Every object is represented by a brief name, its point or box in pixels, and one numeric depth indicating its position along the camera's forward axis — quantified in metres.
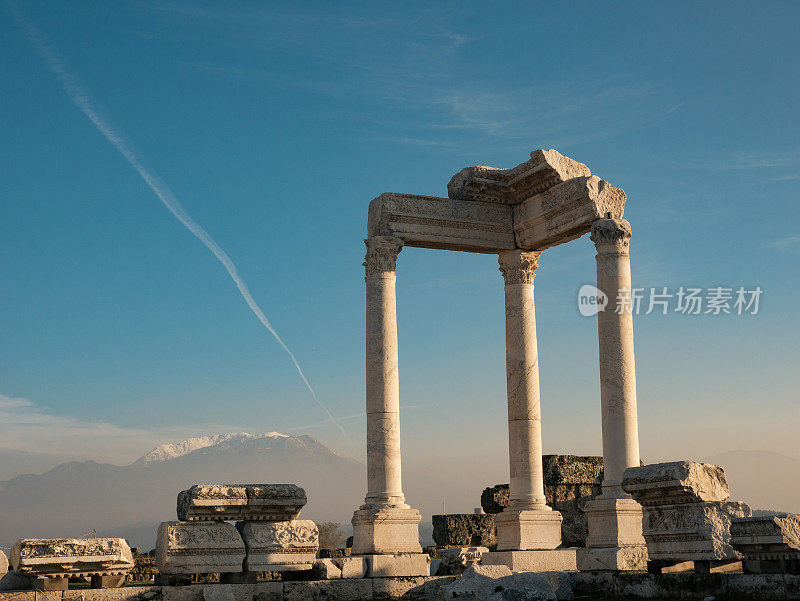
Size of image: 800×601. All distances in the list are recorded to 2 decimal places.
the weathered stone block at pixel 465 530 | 28.41
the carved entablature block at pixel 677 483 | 16.95
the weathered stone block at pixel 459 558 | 22.45
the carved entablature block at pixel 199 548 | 16.73
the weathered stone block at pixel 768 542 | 15.42
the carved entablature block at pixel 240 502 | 16.91
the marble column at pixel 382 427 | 21.80
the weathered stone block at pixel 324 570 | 19.28
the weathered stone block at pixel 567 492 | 28.25
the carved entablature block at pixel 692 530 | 16.73
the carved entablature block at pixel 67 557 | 16.56
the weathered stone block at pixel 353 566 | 20.03
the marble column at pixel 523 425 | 23.48
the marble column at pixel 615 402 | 21.38
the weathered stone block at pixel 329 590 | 18.12
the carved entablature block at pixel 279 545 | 17.19
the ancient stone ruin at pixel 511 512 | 16.78
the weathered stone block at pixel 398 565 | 20.89
